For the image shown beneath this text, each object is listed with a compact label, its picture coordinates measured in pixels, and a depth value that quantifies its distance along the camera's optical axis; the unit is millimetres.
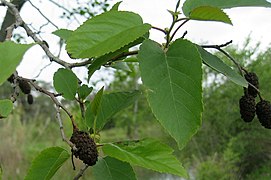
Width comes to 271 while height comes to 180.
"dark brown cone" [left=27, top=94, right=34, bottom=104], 887
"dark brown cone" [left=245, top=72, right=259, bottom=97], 455
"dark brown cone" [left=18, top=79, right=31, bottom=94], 760
